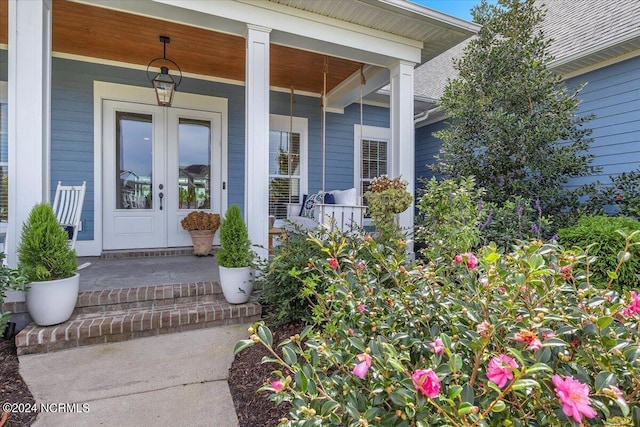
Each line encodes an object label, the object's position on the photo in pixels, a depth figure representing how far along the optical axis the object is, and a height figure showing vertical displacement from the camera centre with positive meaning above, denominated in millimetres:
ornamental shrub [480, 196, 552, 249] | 3410 -123
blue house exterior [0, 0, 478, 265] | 2797 +1489
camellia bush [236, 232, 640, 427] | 738 -384
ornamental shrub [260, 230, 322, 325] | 2762 -646
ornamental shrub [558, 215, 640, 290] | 2615 -274
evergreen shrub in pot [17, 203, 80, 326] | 2439 -433
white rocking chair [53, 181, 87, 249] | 3660 +30
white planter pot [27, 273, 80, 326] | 2434 -686
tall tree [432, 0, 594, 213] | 3805 +1149
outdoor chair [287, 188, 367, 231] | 3779 +17
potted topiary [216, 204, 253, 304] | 3002 -438
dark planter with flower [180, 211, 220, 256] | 4707 -256
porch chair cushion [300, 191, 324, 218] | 5180 +126
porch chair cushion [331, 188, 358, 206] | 4832 +202
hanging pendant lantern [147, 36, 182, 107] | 4160 +1615
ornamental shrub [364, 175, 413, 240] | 3344 +69
